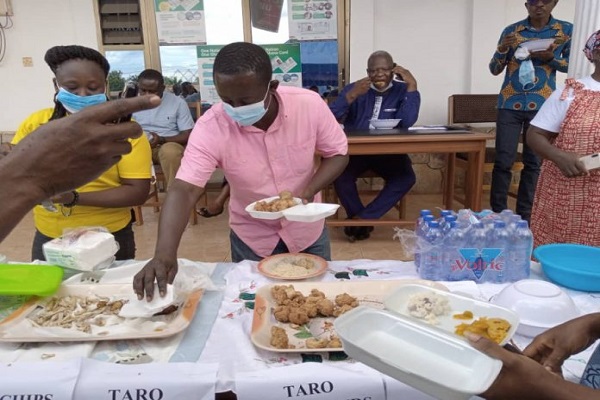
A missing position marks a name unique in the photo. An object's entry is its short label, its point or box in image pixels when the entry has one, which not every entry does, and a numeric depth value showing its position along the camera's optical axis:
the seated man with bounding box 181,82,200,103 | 5.19
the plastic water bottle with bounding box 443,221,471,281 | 1.45
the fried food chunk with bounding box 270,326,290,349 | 1.09
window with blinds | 5.01
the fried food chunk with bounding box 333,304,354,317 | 1.26
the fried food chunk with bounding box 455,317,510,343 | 0.99
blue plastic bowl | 1.35
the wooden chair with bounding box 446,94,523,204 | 4.69
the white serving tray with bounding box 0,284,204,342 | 1.13
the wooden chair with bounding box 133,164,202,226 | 4.33
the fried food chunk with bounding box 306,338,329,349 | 1.07
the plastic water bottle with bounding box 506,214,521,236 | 1.45
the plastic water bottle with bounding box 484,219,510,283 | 1.43
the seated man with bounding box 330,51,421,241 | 3.92
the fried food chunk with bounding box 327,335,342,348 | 1.07
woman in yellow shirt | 1.67
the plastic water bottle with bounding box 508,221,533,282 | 1.44
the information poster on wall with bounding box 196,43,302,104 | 5.08
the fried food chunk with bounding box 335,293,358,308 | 1.28
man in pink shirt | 1.52
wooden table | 3.38
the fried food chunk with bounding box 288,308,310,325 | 1.22
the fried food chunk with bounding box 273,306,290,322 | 1.24
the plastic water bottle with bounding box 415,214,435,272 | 1.49
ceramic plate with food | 1.50
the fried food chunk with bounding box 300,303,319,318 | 1.25
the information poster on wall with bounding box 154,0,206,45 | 5.01
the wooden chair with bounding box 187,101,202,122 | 4.64
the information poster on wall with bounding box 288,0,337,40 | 4.99
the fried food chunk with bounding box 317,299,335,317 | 1.26
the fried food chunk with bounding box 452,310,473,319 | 1.13
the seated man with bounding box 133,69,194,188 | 4.26
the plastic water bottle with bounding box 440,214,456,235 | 1.47
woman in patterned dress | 1.97
